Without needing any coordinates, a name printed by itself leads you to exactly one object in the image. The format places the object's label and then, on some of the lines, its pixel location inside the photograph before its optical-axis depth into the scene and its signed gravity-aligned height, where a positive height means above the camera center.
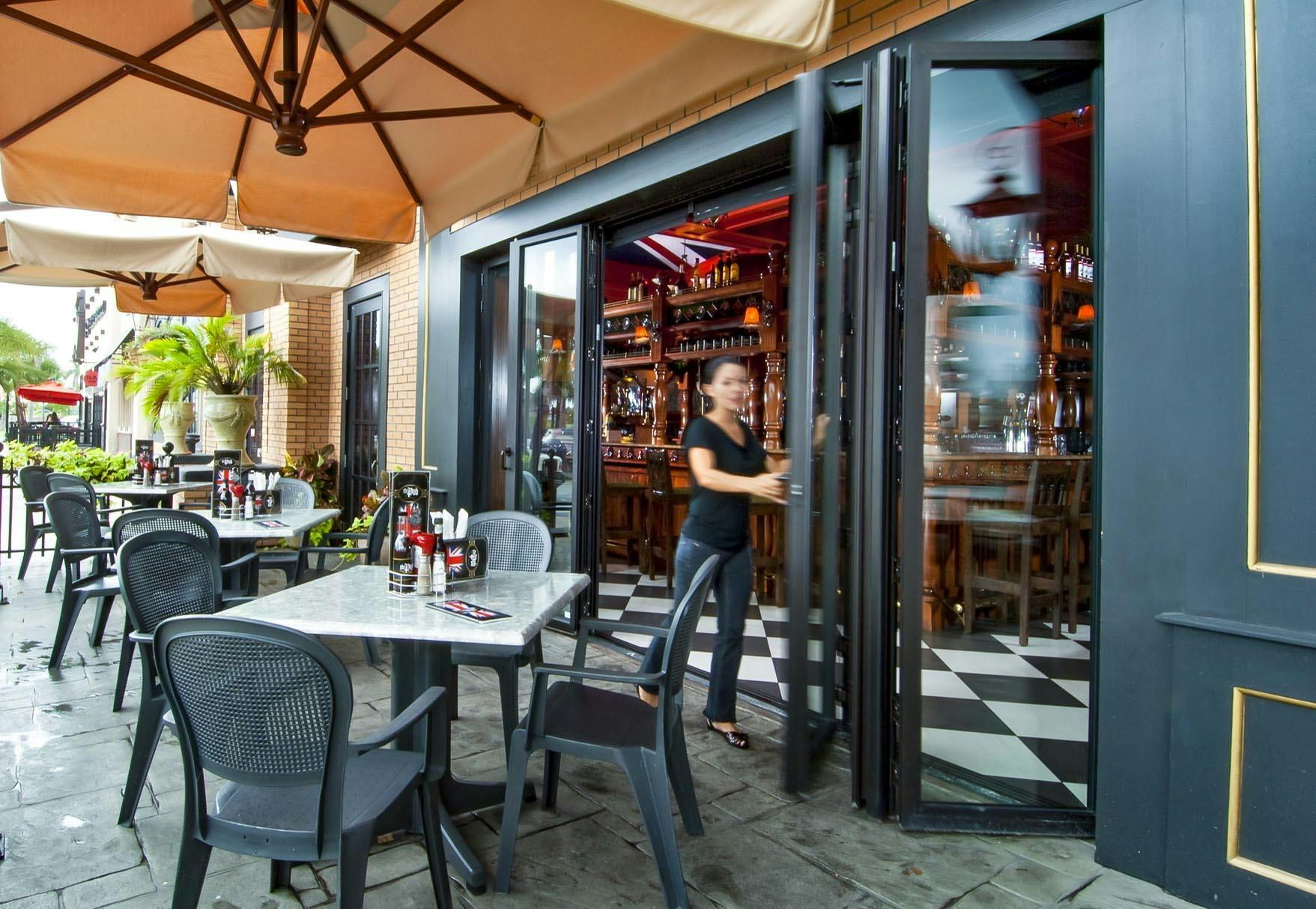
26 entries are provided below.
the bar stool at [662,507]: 6.74 -0.54
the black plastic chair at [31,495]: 6.34 -0.43
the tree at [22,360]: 38.91 +5.82
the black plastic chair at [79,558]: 4.03 -0.64
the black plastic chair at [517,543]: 3.43 -0.44
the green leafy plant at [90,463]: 7.98 -0.20
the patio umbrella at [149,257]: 4.62 +1.27
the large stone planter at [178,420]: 8.50 +0.27
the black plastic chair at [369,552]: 4.27 -0.60
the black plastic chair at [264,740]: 1.57 -0.63
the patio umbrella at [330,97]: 2.75 +1.42
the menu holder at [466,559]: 2.75 -0.41
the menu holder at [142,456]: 6.27 -0.10
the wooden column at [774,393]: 7.83 +0.55
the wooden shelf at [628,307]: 9.11 +1.67
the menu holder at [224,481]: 4.63 -0.22
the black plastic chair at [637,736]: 2.15 -0.85
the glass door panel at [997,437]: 2.61 +0.05
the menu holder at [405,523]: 2.67 -0.27
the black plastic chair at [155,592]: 2.56 -0.54
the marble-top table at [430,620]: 2.16 -0.51
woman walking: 3.26 -0.28
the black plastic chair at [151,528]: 3.35 -0.38
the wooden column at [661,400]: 8.97 +0.54
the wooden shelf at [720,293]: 7.85 +1.63
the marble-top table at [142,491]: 5.86 -0.36
